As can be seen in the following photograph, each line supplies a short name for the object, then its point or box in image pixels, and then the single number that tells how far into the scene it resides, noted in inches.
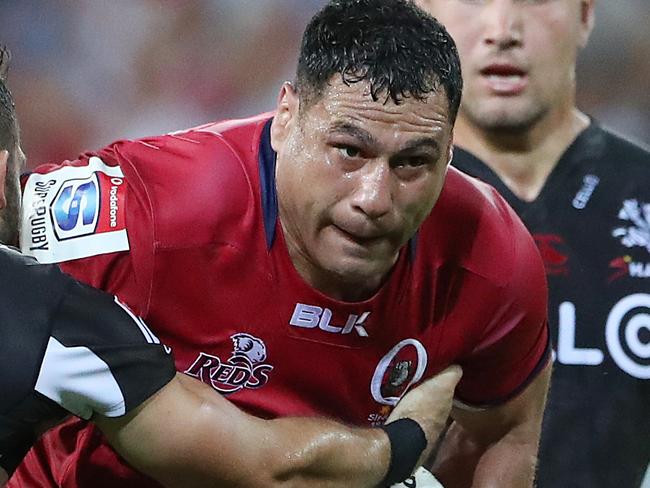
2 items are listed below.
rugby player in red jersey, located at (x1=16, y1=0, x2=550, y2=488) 388.8
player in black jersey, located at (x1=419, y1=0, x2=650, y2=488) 412.5
